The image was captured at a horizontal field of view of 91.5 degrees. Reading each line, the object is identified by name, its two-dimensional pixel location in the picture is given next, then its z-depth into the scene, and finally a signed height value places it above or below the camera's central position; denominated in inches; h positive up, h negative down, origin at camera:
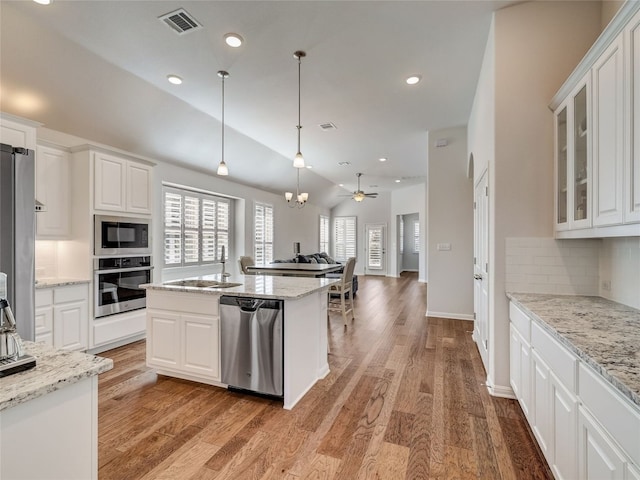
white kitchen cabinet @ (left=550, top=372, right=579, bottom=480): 53.7 -35.5
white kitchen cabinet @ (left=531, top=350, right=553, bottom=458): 65.9 -37.0
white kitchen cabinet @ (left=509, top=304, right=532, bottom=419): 80.2 -33.3
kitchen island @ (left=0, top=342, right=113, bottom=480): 34.1 -21.4
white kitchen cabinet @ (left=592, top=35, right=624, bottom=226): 63.1 +22.4
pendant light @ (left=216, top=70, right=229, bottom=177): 127.6 +32.8
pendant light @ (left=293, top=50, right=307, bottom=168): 115.3 +68.9
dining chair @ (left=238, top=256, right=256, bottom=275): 219.5 -17.4
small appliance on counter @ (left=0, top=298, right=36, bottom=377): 37.7 -13.9
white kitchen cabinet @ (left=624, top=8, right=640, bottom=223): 58.1 +21.8
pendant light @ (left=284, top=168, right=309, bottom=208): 243.8 +39.1
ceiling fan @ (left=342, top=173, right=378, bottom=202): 320.2 +45.8
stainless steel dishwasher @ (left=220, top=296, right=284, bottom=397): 98.2 -33.9
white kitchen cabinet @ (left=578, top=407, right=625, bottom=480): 41.1 -30.7
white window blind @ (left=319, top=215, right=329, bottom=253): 465.4 +9.2
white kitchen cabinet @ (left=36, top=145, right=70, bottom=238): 129.1 +20.8
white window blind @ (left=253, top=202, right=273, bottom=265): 306.5 +6.5
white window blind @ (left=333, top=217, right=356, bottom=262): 486.0 +2.4
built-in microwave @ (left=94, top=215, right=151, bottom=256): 141.3 +2.0
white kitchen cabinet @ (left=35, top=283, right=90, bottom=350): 122.0 -31.4
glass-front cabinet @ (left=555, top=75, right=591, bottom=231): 76.6 +21.4
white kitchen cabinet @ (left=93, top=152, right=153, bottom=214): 140.3 +26.6
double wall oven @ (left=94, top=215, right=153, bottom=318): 141.5 -11.6
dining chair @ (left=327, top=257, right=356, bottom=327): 182.9 -29.2
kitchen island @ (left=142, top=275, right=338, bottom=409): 99.5 -31.4
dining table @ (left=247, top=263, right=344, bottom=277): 210.7 -21.2
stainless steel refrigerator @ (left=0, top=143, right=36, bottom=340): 73.7 +2.4
